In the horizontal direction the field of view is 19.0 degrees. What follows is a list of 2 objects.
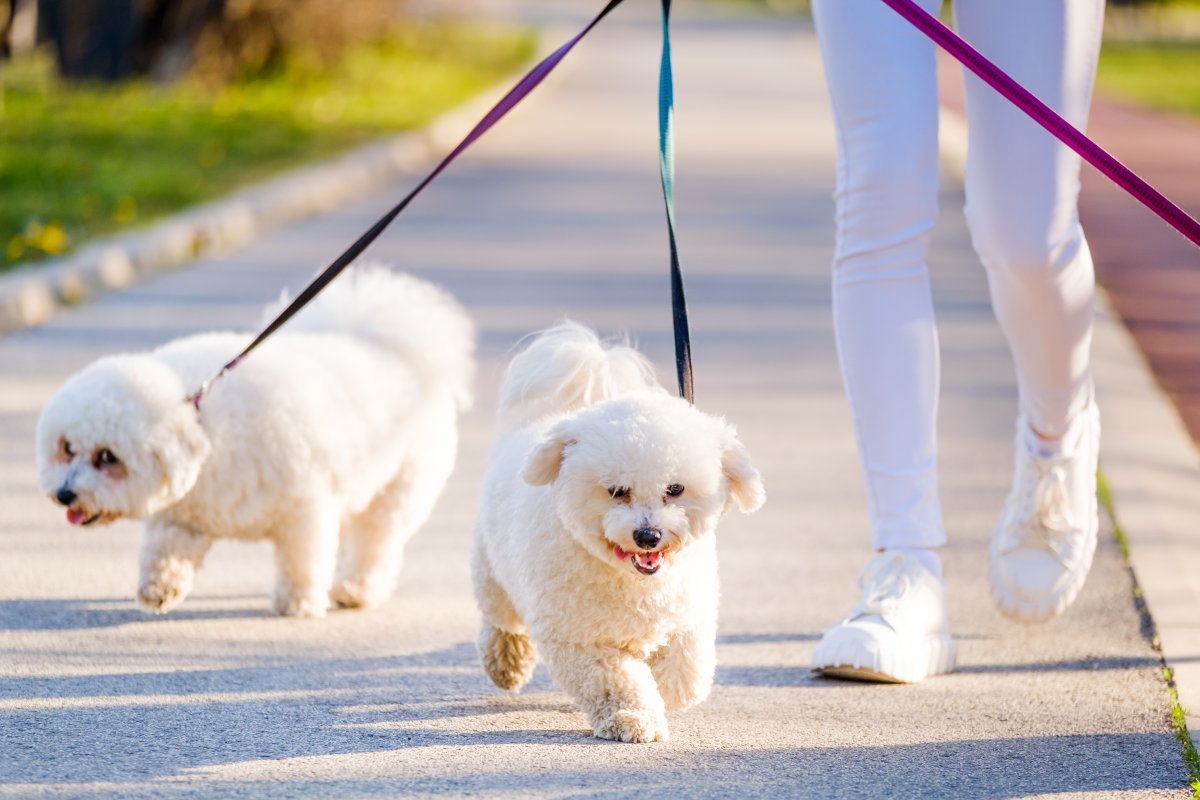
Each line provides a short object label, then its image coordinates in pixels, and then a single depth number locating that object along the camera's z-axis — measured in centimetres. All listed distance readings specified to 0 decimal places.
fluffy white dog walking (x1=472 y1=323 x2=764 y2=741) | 603
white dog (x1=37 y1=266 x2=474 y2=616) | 768
